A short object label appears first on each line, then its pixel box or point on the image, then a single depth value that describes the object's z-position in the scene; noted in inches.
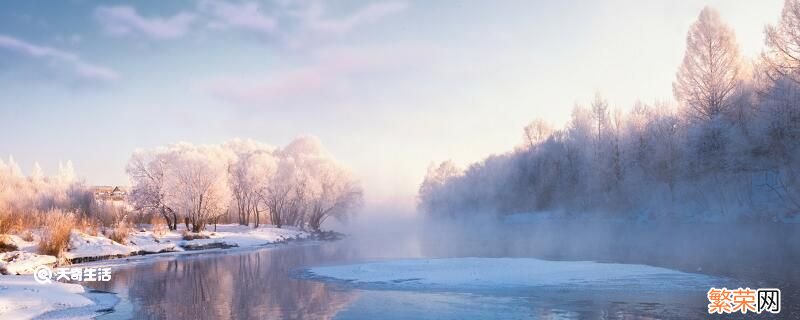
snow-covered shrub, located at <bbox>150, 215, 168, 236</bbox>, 1877.2
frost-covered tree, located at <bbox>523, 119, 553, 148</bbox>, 4264.3
